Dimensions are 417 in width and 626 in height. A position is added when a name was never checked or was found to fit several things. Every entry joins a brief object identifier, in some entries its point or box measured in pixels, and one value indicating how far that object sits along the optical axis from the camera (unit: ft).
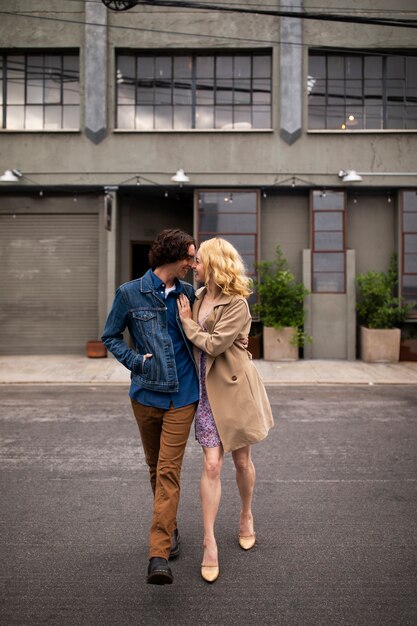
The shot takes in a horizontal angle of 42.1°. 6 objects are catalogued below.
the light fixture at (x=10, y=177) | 45.03
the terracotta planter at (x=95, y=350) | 47.55
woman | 11.37
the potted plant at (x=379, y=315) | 45.34
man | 11.19
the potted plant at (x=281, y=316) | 45.88
